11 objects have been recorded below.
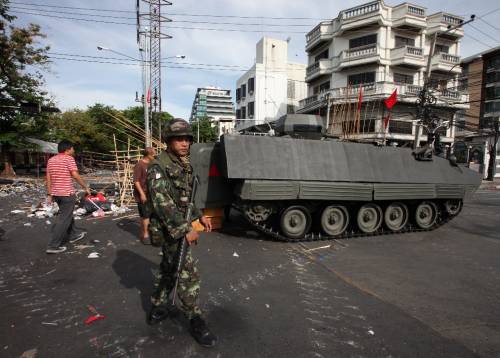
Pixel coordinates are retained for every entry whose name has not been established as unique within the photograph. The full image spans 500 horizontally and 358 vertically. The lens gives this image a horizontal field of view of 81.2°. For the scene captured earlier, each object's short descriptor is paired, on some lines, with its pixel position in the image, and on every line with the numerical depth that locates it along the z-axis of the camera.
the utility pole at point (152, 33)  16.39
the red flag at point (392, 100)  10.98
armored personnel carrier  5.34
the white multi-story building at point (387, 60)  21.83
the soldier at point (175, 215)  2.30
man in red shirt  4.68
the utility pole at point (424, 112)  14.14
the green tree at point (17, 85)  18.02
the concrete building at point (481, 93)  32.33
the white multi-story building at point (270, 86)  32.84
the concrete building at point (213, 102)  129.00
